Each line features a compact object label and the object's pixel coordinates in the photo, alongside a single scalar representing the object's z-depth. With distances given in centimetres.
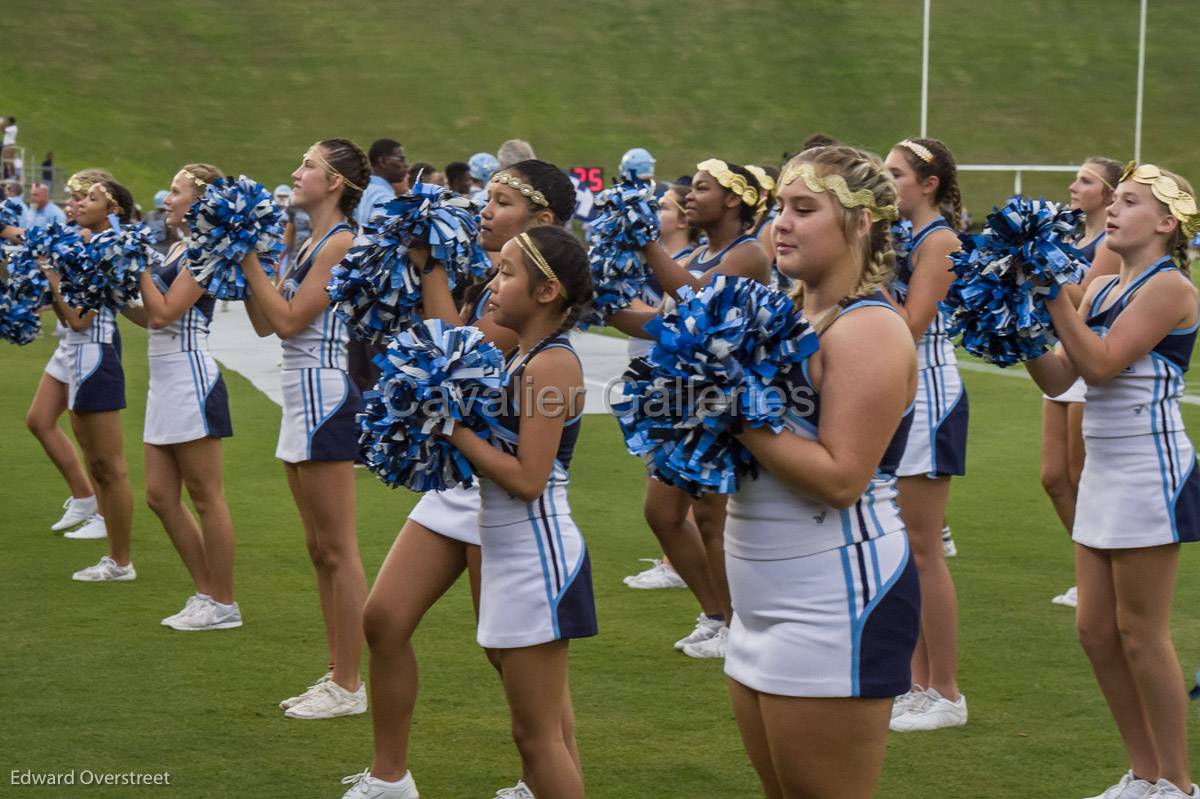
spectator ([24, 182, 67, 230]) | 3778
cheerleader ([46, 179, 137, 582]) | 1291
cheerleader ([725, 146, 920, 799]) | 486
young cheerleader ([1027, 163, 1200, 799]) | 729
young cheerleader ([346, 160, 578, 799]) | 730
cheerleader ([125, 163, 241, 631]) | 1110
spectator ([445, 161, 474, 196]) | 2062
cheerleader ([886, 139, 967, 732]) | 904
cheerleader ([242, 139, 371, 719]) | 909
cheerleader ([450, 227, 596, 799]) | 641
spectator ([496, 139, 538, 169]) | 1495
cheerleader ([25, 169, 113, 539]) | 1464
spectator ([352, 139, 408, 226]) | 1723
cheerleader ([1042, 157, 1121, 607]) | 1080
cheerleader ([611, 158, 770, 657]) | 974
